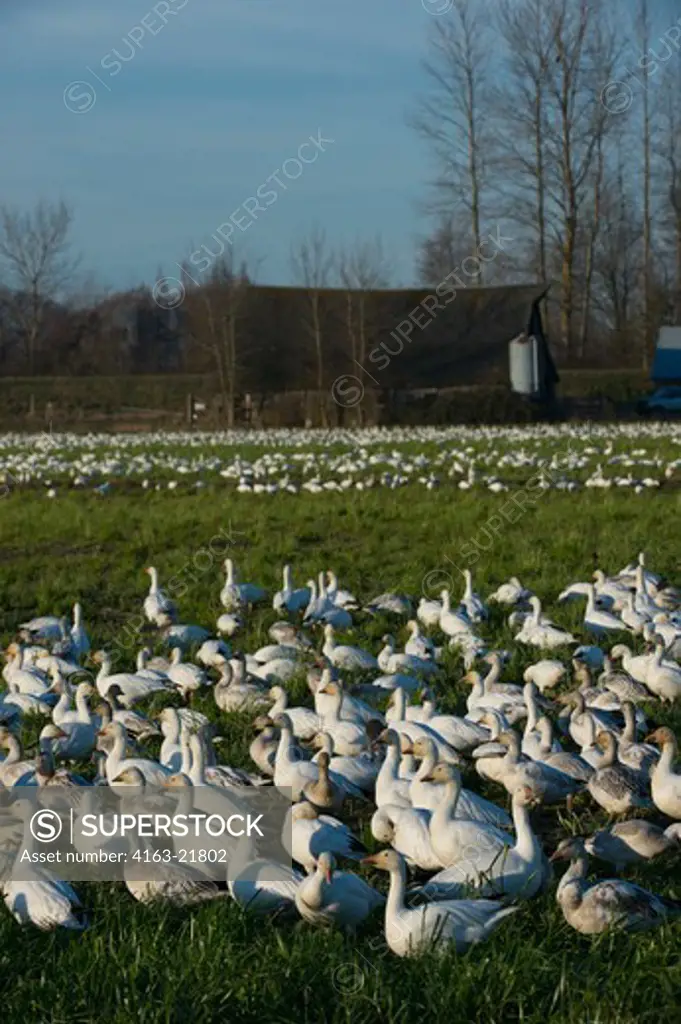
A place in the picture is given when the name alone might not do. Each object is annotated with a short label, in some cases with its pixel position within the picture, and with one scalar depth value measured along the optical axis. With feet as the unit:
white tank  327.26
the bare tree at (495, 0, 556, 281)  346.74
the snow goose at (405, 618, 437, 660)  65.62
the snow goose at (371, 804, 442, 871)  39.01
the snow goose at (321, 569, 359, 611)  78.33
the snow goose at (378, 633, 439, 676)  63.21
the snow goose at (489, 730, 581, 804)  44.09
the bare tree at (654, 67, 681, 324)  361.30
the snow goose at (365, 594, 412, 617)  78.02
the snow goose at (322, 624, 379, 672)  65.41
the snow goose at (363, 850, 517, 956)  32.48
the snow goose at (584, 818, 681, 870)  38.75
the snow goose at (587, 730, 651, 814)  43.19
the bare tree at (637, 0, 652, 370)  400.88
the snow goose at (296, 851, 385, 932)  34.42
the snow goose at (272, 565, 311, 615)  80.28
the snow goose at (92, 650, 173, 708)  60.31
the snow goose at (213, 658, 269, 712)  57.98
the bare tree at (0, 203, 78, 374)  391.24
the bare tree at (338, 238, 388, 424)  331.77
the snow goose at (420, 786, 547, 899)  35.60
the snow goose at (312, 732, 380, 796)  46.75
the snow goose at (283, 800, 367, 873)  38.93
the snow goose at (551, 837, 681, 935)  33.50
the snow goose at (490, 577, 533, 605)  79.20
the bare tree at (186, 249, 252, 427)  325.42
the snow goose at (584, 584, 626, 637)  71.67
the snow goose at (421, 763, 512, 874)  37.06
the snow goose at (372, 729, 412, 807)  43.78
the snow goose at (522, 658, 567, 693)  61.57
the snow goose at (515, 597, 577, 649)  68.54
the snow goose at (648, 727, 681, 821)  42.91
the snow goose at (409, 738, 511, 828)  40.42
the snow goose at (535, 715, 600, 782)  45.21
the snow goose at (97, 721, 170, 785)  45.37
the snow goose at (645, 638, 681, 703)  58.39
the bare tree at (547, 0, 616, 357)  345.72
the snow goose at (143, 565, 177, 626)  77.97
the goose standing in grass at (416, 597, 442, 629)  74.43
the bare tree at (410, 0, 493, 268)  372.79
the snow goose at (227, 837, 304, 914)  35.86
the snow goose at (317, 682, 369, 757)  49.98
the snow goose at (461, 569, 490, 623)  74.54
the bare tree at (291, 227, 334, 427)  332.39
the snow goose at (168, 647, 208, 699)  61.62
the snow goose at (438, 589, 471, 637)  71.26
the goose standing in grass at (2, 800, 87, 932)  34.63
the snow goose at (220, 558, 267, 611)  81.87
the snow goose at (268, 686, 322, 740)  52.54
